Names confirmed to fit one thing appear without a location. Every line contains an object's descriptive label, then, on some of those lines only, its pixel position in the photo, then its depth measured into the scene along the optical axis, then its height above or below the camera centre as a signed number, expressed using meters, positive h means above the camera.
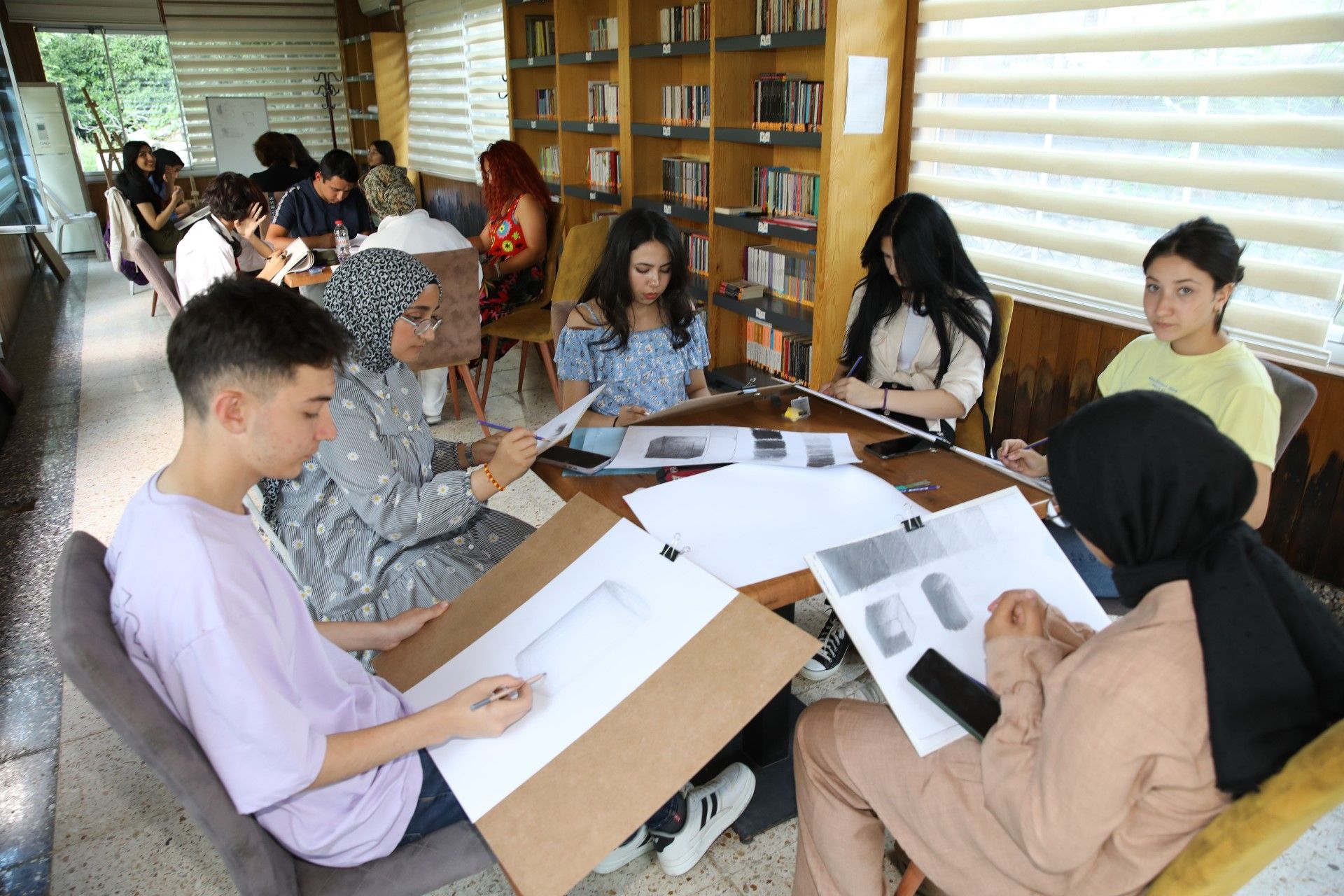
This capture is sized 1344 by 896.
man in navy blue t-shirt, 5.23 -0.47
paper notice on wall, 3.22 +0.08
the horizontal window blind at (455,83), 6.66 +0.34
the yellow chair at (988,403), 2.42 -0.77
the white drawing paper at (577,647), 1.09 -0.71
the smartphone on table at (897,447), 1.82 -0.66
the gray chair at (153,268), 5.17 -0.81
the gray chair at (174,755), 0.89 -0.64
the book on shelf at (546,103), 6.01 +0.14
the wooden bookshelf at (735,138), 3.29 -0.08
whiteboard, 9.75 -0.01
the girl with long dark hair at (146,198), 6.76 -0.52
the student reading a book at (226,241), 4.29 -0.56
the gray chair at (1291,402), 1.85 -0.59
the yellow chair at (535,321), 4.39 -0.99
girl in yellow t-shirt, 1.75 -0.50
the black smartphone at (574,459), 1.77 -0.67
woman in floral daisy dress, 1.67 -0.69
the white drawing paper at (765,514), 1.42 -0.68
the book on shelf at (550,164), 6.07 -0.27
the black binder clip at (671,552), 1.35 -0.64
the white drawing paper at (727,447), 1.78 -0.66
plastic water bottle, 4.56 -0.62
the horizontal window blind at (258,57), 9.62 +0.76
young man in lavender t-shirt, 0.96 -0.54
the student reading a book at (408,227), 3.92 -0.45
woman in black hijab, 0.88 -0.47
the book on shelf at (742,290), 4.20 -0.78
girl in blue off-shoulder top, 2.46 -0.58
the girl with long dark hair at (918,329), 2.29 -0.56
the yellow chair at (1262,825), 0.83 -0.68
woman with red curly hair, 4.70 -0.55
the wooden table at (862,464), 1.36 -0.68
